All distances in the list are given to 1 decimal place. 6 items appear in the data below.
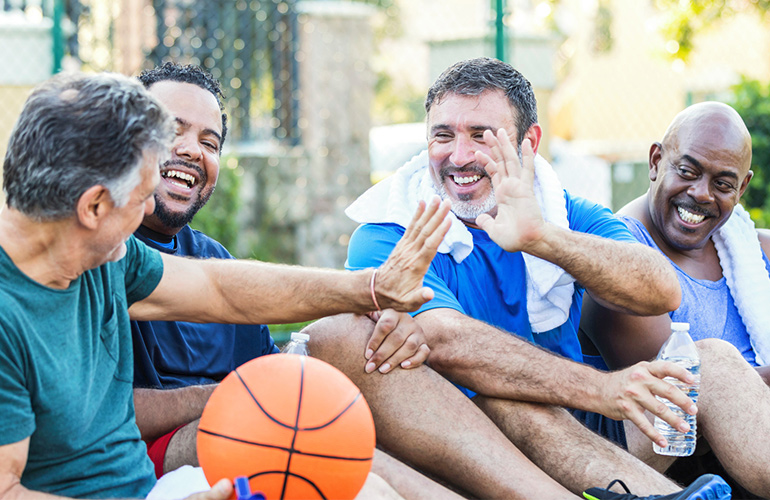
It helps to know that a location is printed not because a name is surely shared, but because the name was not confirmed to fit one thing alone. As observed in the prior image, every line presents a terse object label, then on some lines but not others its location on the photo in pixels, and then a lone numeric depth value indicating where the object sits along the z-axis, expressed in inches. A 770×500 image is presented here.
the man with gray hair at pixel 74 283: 80.7
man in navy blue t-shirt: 114.5
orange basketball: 86.9
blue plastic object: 75.5
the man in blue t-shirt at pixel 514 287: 113.1
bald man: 143.4
